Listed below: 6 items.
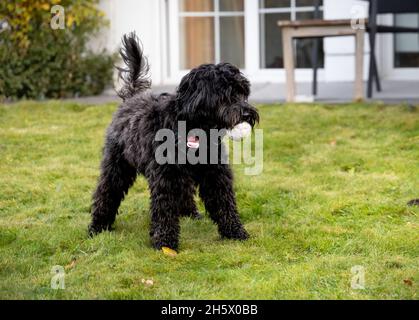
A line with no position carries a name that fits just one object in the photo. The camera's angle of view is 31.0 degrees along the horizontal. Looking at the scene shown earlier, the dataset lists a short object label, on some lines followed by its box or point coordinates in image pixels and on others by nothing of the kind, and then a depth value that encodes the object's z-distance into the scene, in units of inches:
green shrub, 395.5
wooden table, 334.0
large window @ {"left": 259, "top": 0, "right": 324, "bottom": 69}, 441.7
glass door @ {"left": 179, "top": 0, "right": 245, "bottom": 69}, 458.3
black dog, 169.9
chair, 352.8
